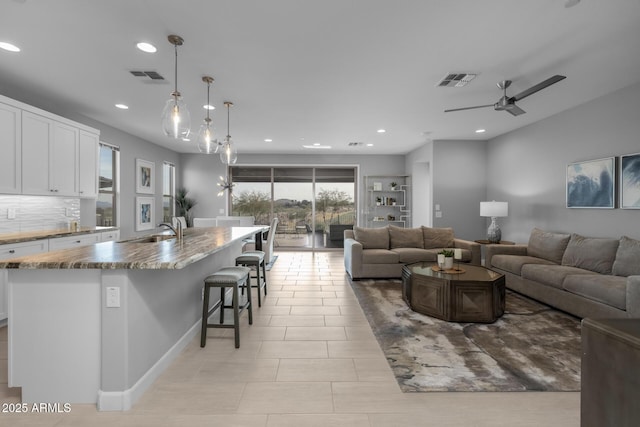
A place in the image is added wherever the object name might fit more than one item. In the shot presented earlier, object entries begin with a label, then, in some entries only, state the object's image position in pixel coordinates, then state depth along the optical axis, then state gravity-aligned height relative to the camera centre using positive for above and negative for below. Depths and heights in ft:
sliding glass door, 28.73 +1.13
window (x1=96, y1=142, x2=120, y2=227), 18.39 +1.51
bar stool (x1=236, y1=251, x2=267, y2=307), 13.05 -2.01
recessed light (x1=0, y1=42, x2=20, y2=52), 9.14 +4.84
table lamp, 18.43 +0.08
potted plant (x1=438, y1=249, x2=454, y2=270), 12.79 -1.89
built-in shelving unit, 28.30 +1.08
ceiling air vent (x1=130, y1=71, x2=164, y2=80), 11.02 +4.86
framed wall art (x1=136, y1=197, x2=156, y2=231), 21.20 -0.07
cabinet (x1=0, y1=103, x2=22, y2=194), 11.01 +2.21
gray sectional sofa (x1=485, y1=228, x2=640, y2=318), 9.97 -2.21
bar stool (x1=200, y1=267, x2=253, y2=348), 8.96 -2.11
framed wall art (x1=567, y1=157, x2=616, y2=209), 13.29 +1.34
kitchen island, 6.36 -2.39
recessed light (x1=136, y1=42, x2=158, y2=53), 9.04 +4.79
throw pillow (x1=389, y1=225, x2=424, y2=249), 19.06 -1.52
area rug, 7.40 -3.86
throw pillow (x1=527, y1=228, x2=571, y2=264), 14.42 -1.48
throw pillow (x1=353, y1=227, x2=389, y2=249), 18.66 -1.48
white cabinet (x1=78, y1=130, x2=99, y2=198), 14.84 +2.25
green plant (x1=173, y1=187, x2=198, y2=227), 26.99 +0.79
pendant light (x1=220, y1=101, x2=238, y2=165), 12.79 +2.44
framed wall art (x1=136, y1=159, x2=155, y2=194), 21.17 +2.47
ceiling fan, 11.18 +4.09
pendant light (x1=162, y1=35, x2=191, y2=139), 8.56 +2.60
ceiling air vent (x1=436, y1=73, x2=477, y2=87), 11.19 +4.87
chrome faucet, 10.16 -0.58
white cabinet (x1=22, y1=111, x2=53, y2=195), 11.89 +2.29
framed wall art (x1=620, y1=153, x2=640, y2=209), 12.23 +1.28
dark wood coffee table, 11.05 -2.96
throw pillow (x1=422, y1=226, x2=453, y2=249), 19.11 -1.50
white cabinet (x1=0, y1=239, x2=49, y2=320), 10.29 -1.40
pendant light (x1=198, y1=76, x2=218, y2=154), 11.22 +2.74
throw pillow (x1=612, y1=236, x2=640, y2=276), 11.04 -1.58
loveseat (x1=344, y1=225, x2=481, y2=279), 17.29 -2.04
